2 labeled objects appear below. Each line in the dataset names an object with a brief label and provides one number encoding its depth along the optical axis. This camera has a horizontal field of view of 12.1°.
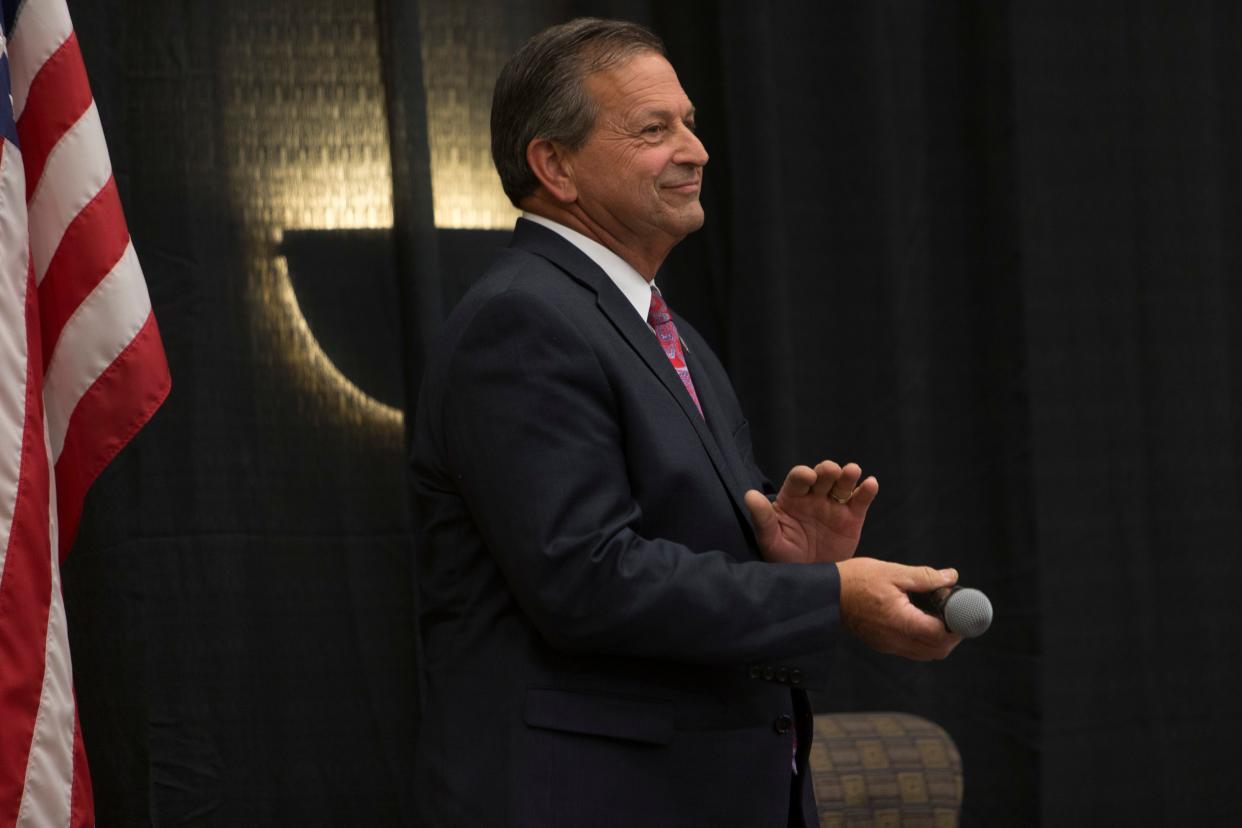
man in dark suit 5.11
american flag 5.36
